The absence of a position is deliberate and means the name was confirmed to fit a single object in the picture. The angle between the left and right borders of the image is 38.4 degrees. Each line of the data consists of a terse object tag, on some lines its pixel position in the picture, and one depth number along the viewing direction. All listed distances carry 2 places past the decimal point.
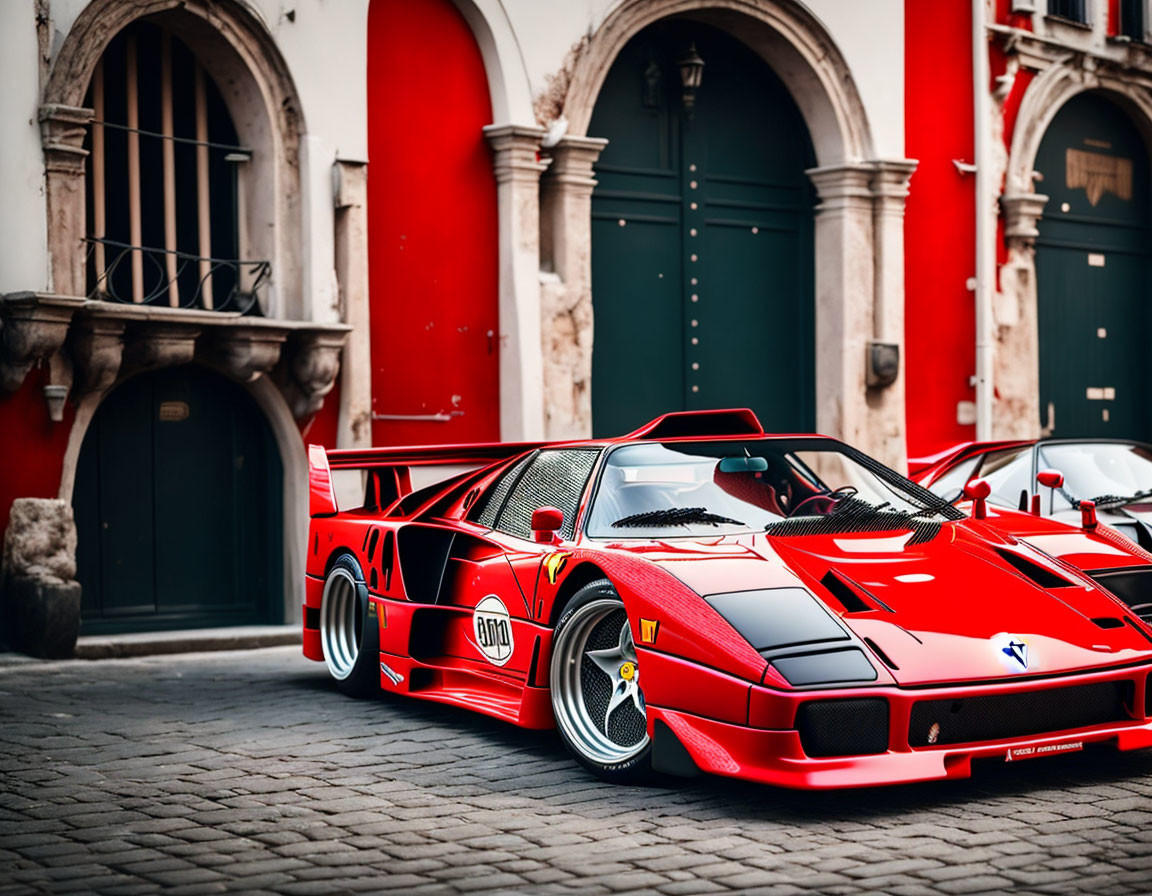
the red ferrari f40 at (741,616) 5.04
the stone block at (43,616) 10.07
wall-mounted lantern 14.33
